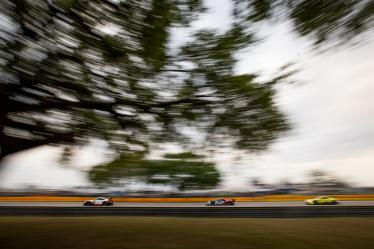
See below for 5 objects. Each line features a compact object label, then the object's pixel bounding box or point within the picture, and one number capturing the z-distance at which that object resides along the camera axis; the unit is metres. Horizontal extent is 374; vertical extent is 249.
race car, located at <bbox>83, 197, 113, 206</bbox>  26.34
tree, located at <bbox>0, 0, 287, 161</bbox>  5.44
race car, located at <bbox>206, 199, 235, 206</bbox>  25.88
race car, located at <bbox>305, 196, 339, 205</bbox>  24.56
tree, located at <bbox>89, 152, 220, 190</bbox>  7.22
